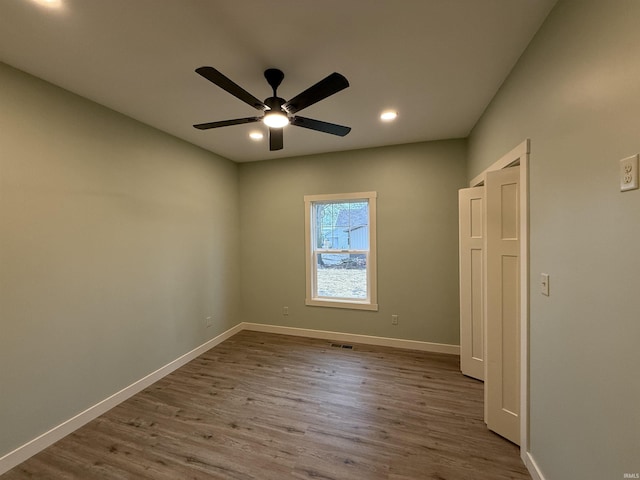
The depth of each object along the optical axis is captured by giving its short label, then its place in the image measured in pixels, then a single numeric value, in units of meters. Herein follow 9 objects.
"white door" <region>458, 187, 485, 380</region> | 2.70
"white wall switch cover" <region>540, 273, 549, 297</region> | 1.46
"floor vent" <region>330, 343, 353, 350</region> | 3.59
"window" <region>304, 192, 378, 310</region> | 3.69
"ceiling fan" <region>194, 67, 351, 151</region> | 1.47
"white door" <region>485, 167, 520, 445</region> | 1.88
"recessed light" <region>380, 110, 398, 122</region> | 2.55
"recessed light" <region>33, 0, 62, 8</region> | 1.31
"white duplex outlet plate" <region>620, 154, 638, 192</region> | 0.92
